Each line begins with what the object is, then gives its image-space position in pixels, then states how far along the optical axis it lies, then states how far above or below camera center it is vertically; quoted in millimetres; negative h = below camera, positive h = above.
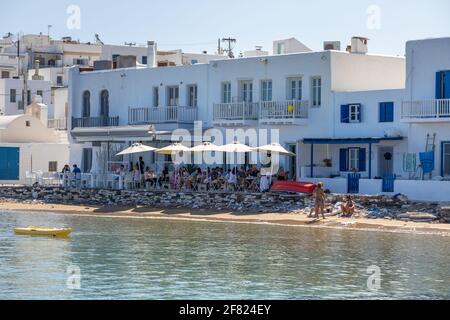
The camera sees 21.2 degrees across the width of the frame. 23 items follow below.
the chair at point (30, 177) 58219 -623
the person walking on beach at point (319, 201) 43469 -1278
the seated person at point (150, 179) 53219 -615
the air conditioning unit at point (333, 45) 54750 +5534
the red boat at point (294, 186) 46938 -794
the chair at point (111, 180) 53969 -684
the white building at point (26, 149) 62344 +796
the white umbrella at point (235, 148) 49438 +730
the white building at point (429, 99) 46438 +2687
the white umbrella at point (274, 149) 48812 +692
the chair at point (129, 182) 53375 -757
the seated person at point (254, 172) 50906 -284
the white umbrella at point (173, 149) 51062 +690
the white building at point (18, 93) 85812 +5145
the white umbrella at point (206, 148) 50134 +733
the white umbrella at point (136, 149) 52594 +705
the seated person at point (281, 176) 49438 -411
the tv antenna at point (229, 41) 93731 +9785
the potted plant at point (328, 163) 50594 +140
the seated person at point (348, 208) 44625 -1548
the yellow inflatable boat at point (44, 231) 40138 -2256
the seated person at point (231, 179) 50000 -556
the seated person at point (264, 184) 48719 -736
